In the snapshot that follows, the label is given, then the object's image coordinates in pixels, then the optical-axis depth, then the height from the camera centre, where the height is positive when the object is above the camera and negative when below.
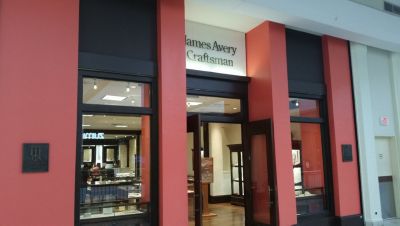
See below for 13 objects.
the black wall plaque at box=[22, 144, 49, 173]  3.80 +0.03
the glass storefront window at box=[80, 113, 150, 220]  4.43 -0.10
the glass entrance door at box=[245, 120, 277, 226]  5.68 -0.35
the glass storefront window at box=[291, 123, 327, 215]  6.38 -0.26
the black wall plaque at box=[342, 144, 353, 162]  6.65 +0.01
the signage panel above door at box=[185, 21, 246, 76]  5.86 +1.91
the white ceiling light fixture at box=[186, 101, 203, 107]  5.86 +0.92
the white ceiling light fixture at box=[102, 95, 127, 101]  4.65 +0.84
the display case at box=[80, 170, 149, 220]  4.38 -0.52
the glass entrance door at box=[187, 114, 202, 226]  5.07 -0.18
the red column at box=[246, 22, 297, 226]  5.82 +1.05
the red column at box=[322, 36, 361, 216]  6.54 +0.64
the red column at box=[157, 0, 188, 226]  4.68 +0.63
